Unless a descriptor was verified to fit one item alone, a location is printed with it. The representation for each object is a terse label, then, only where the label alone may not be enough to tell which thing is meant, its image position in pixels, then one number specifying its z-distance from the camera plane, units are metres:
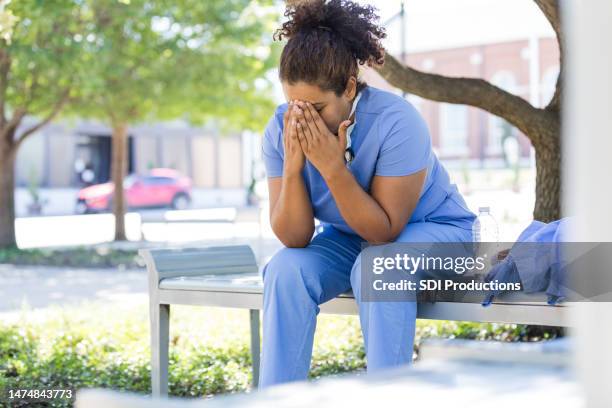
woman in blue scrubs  5.39
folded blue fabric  5.22
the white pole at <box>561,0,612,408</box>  1.49
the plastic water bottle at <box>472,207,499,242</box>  6.11
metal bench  5.49
